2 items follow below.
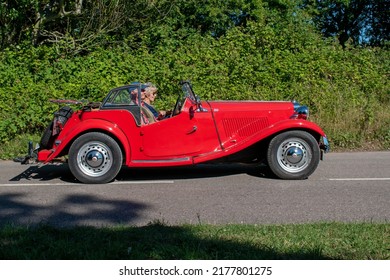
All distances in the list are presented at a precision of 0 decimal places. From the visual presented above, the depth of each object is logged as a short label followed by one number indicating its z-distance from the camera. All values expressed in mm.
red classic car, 8398
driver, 8836
